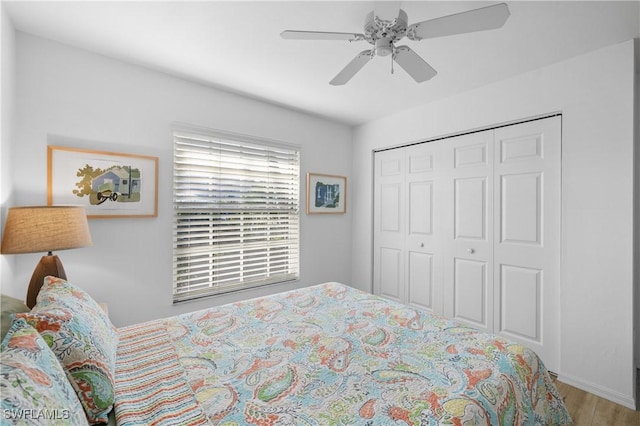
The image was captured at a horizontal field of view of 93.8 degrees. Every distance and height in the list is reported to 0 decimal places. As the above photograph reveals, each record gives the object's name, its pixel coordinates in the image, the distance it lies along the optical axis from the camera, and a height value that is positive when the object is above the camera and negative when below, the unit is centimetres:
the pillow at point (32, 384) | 65 -42
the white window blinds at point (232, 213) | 278 -1
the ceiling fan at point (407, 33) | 137 +93
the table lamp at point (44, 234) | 163 -13
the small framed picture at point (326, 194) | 370 +26
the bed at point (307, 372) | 103 -69
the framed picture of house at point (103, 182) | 215 +23
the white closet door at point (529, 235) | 247 -17
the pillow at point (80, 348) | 99 -49
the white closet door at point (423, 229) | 328 -17
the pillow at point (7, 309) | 107 -39
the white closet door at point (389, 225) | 365 -14
